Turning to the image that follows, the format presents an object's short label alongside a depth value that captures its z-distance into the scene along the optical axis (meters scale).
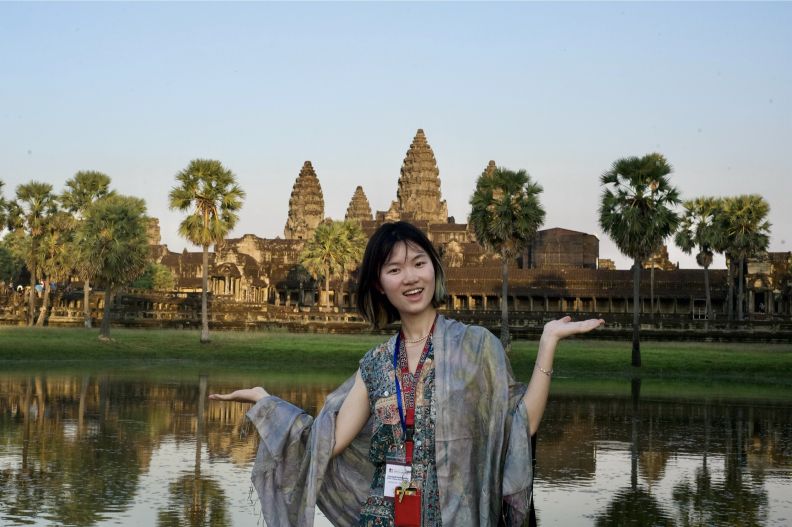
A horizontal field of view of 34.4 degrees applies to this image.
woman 5.07
